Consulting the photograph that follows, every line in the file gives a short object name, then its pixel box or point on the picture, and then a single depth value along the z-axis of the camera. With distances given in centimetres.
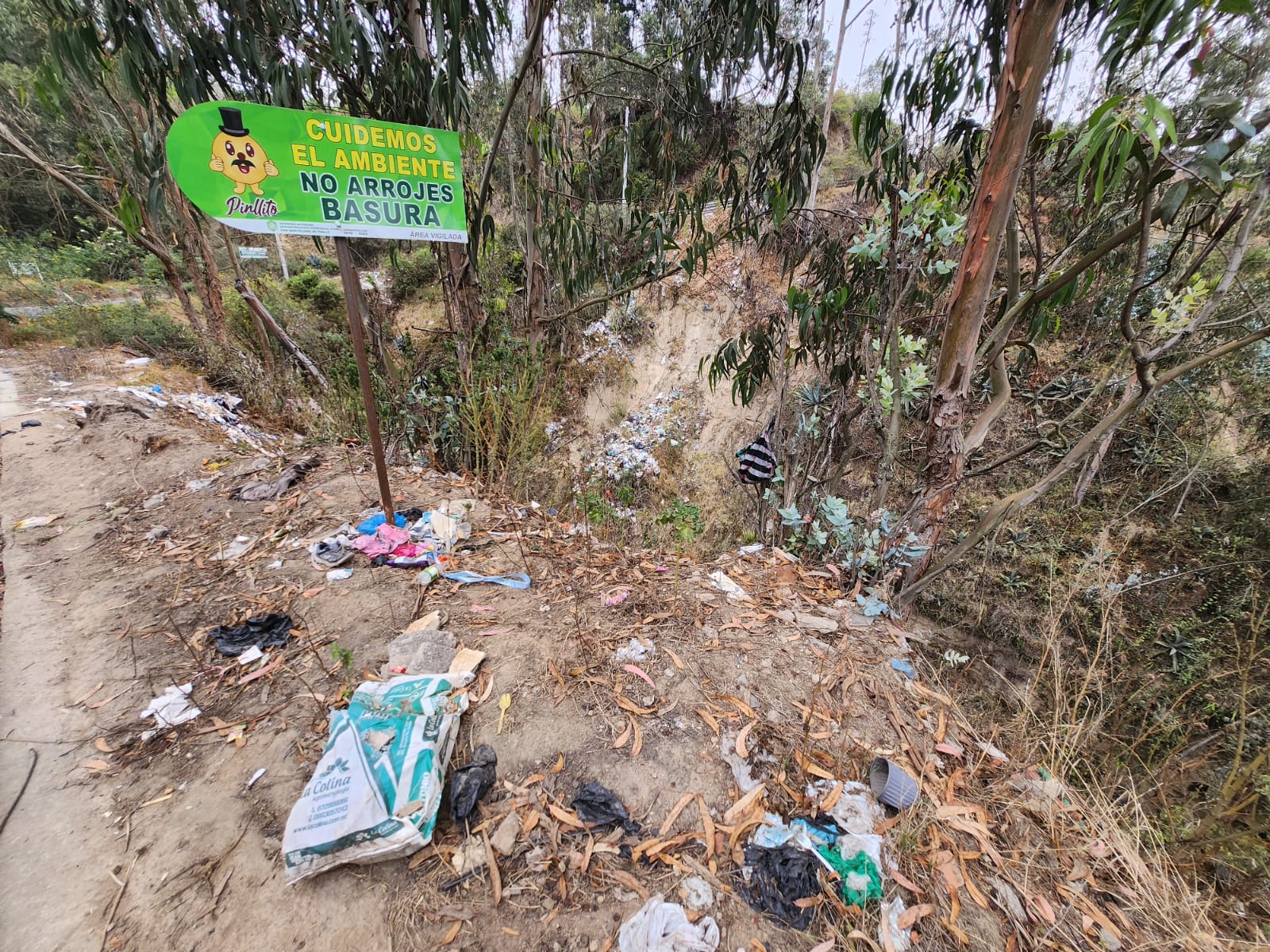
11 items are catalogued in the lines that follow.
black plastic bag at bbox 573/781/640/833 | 127
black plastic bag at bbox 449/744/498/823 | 127
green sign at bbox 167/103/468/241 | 176
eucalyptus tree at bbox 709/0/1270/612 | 127
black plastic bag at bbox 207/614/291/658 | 187
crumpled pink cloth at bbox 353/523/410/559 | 238
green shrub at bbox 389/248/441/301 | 996
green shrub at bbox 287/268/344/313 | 991
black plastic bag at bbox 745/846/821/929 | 112
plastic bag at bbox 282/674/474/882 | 114
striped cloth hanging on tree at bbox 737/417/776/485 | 336
